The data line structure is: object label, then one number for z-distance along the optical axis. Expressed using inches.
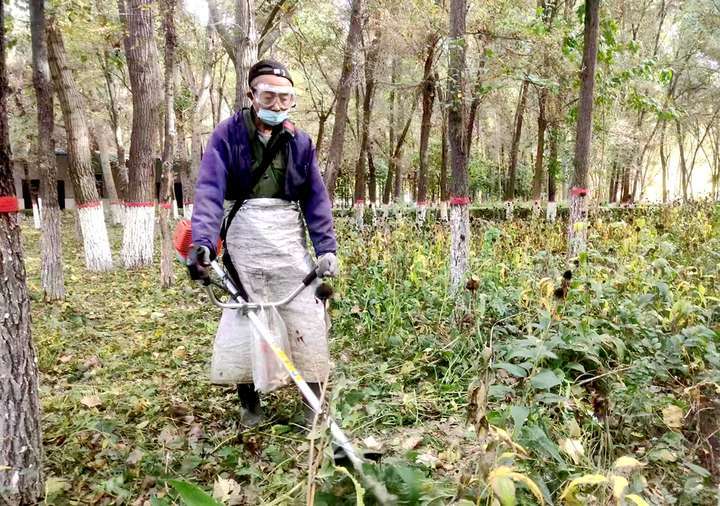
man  128.6
